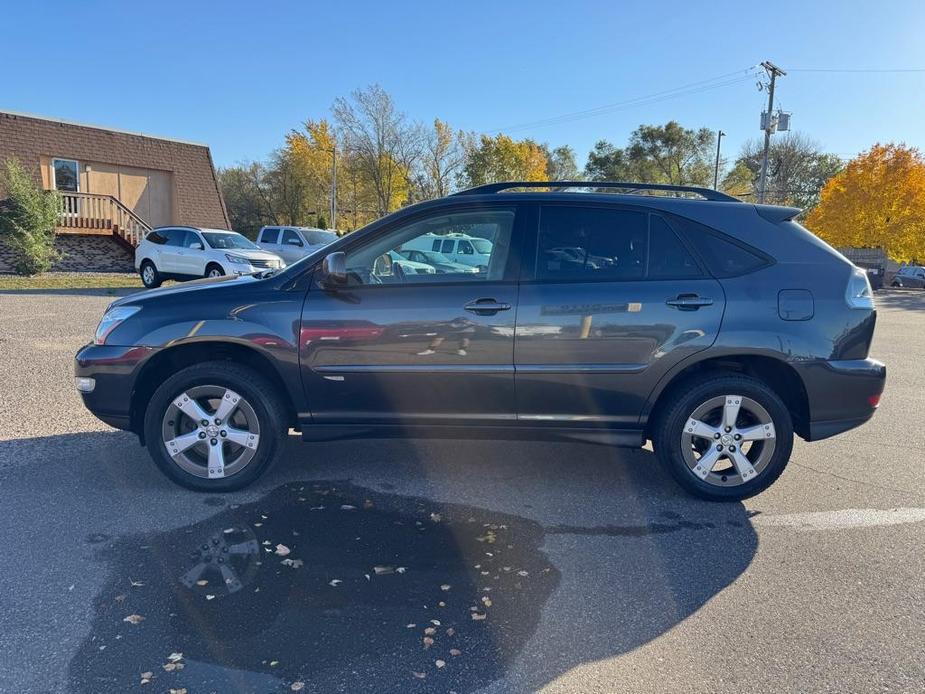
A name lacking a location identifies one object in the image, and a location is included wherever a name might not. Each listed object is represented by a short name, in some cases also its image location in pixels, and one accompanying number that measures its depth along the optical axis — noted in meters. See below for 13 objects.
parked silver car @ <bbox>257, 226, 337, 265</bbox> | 19.16
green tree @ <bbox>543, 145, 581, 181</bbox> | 59.52
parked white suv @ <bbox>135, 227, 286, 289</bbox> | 16.38
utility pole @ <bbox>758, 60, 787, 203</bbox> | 31.70
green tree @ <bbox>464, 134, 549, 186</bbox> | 47.62
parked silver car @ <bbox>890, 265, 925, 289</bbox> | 34.38
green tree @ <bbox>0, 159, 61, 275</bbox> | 18.48
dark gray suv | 3.75
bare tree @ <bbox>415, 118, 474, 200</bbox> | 46.53
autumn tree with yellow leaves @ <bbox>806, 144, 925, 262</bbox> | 32.19
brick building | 21.92
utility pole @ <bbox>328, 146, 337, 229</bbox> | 45.41
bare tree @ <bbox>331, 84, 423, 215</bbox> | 43.12
